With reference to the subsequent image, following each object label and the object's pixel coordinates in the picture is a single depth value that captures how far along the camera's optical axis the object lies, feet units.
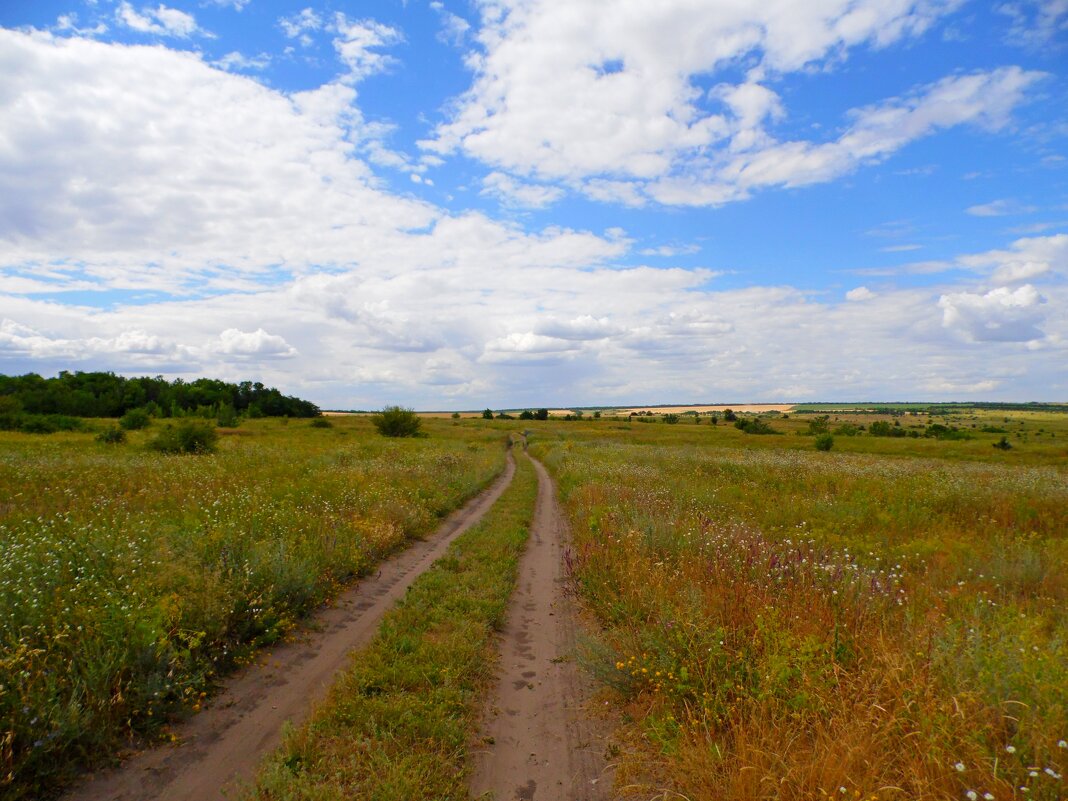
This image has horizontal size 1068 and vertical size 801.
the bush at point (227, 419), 204.74
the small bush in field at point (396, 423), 196.13
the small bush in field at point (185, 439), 93.66
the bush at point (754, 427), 288.71
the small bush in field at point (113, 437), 106.11
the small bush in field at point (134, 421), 157.38
